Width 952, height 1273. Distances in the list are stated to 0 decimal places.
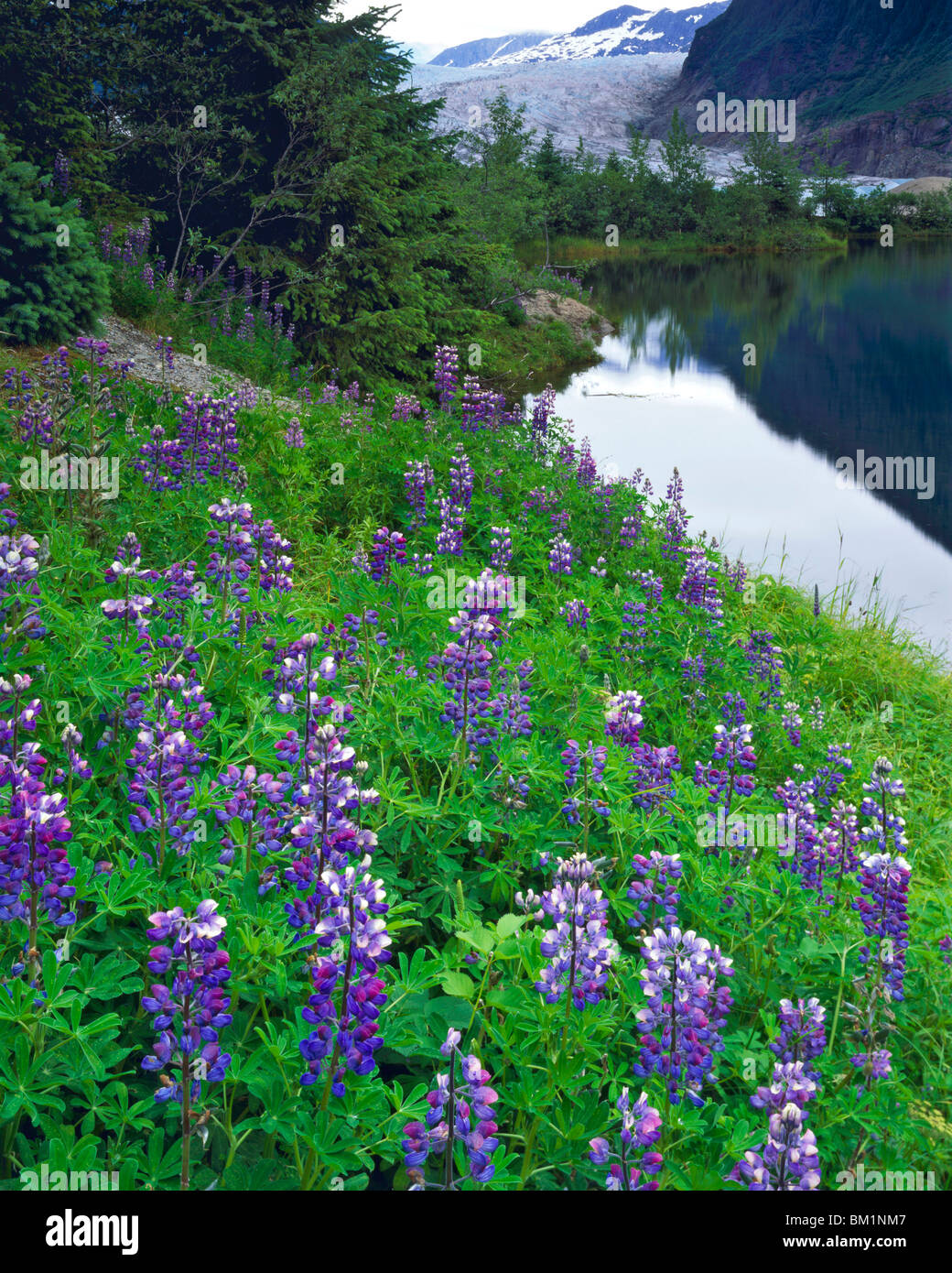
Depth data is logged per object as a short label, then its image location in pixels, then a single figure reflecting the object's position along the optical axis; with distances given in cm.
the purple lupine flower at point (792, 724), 519
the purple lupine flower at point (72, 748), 251
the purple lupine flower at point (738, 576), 772
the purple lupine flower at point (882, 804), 338
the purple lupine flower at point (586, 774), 310
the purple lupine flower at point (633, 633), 541
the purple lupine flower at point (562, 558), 605
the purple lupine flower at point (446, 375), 941
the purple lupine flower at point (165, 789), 237
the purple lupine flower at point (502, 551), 546
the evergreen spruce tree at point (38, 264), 810
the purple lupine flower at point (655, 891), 256
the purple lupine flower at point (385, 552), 492
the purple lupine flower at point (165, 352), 803
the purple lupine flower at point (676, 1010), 204
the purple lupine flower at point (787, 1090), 193
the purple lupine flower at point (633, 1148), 179
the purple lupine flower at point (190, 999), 162
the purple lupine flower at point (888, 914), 272
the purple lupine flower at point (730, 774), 366
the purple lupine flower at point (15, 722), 215
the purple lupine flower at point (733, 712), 495
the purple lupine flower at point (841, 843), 368
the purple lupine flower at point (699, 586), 623
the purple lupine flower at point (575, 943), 210
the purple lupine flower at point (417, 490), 654
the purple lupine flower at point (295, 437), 746
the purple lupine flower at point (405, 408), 937
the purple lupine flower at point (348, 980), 169
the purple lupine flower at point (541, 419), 973
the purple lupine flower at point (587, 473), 902
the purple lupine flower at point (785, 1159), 179
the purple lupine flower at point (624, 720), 358
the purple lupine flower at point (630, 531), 760
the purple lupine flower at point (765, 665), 572
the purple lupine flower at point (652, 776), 334
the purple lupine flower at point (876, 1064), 250
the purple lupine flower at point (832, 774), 467
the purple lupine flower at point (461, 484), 672
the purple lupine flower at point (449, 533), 536
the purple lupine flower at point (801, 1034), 238
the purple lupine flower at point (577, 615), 521
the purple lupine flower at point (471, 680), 325
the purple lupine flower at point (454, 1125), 163
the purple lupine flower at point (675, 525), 767
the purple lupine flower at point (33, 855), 188
